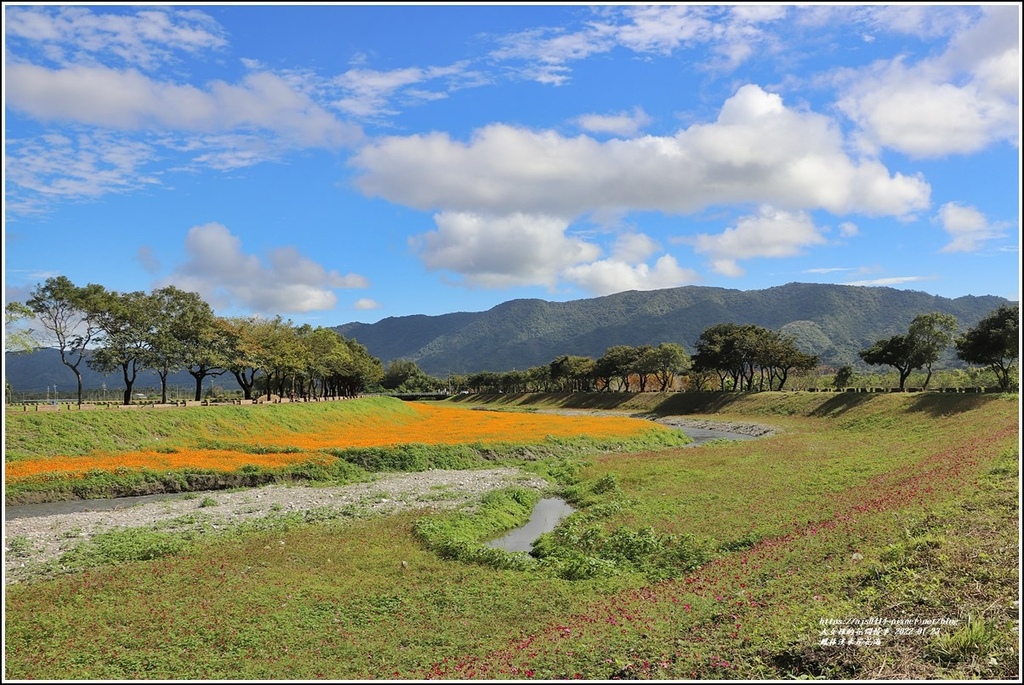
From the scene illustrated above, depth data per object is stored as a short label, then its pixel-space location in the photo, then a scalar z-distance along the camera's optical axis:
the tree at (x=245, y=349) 79.88
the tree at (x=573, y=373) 147.79
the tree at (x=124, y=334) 63.53
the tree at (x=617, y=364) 129.38
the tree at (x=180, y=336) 68.12
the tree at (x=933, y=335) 70.75
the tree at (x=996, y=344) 56.31
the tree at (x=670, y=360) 122.44
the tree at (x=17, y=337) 43.38
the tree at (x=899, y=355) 72.44
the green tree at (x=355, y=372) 123.38
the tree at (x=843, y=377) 93.31
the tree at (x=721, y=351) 100.06
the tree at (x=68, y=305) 56.34
